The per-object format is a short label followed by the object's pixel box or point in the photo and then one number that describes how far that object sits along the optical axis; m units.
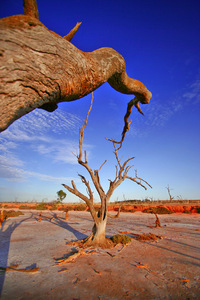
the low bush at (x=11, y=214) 16.01
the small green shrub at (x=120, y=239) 6.21
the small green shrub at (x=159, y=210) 21.32
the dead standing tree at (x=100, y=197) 5.81
